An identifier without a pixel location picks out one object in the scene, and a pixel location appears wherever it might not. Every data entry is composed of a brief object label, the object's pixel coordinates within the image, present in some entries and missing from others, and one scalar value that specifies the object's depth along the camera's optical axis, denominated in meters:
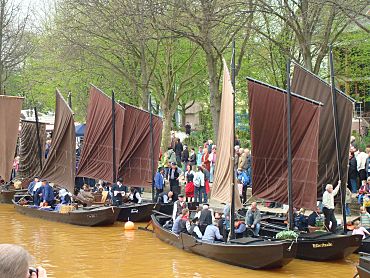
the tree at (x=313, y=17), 24.91
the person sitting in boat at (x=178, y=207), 21.96
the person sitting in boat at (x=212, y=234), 18.81
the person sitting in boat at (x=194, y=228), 19.65
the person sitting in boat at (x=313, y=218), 19.69
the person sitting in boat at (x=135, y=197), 27.70
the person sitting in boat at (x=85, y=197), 27.55
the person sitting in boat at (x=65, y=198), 27.93
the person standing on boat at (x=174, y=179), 28.41
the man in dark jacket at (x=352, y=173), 23.38
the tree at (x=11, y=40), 43.78
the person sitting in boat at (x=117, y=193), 25.92
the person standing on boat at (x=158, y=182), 27.95
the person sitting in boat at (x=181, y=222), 20.55
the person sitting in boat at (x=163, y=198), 26.52
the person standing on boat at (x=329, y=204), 19.03
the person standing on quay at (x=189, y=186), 27.41
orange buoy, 24.53
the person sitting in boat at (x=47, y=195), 28.20
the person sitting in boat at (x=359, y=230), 18.63
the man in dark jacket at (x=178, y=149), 34.66
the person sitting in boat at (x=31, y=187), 30.58
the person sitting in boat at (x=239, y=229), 19.17
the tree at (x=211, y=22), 27.35
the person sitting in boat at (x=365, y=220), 19.78
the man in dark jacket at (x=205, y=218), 19.94
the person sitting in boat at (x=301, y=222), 19.83
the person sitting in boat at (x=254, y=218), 19.83
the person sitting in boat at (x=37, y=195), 29.04
